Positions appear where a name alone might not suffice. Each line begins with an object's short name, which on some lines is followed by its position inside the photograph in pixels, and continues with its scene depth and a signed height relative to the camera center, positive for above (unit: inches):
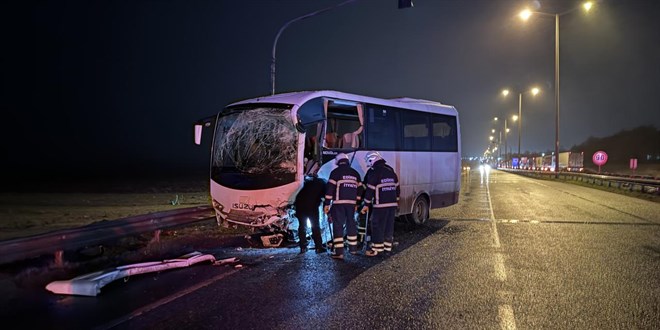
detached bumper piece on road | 235.5 -63.1
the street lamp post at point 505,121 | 2920.8 +270.5
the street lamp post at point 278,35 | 572.6 +162.6
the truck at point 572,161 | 2142.7 +2.3
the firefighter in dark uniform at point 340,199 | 319.6 -26.0
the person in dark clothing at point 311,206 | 332.5 -31.9
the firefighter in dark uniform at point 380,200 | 330.0 -27.5
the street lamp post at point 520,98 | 1902.3 +283.1
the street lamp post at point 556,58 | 1028.5 +304.7
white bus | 338.3 +12.7
